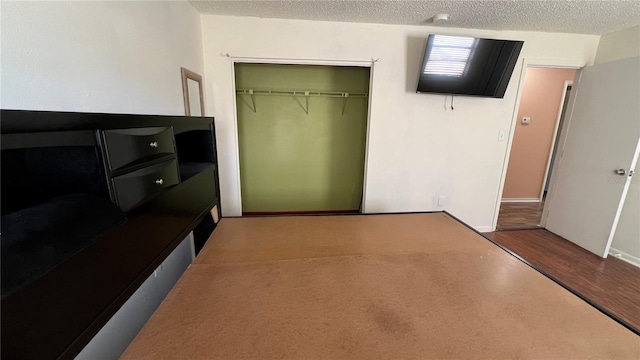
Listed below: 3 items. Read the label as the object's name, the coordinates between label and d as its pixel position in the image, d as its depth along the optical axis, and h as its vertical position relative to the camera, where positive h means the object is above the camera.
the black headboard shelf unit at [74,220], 0.49 -0.24
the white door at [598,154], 2.47 -0.24
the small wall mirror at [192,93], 2.06 +0.26
